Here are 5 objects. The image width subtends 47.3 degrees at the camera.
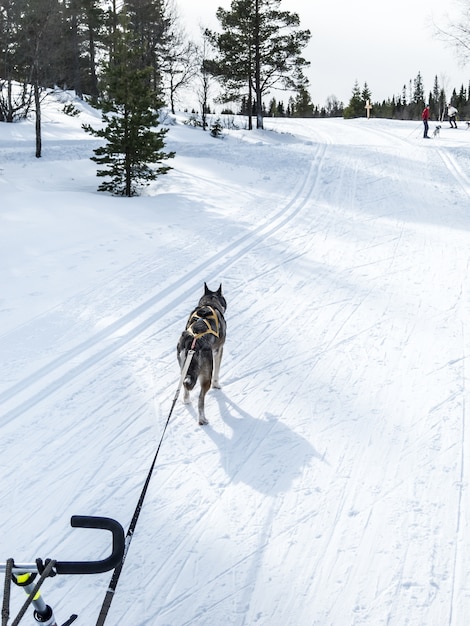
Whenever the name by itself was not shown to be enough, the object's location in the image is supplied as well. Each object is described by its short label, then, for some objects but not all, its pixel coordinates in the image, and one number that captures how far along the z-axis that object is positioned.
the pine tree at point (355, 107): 69.56
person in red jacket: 27.73
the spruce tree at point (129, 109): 15.45
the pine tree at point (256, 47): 32.12
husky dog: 5.20
